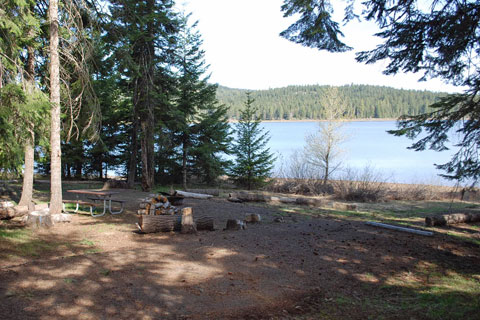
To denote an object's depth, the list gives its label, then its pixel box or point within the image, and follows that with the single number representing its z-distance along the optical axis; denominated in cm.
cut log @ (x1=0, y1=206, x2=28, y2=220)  809
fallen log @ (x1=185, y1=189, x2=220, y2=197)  1549
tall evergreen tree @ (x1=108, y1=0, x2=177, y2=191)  1491
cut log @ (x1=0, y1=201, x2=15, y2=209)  817
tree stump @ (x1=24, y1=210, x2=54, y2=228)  761
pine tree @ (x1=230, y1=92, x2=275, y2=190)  2228
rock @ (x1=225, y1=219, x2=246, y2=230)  823
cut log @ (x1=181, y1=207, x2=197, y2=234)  767
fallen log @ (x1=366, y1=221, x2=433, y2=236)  841
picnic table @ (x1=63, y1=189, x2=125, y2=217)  918
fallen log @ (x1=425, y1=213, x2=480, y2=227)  991
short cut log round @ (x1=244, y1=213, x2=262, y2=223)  934
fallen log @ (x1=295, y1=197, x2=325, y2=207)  1407
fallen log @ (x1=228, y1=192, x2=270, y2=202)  1414
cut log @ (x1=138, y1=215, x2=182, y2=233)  738
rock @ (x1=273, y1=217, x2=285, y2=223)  962
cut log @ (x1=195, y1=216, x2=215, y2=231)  802
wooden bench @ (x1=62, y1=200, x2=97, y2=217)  920
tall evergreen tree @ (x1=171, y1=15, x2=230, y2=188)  1988
